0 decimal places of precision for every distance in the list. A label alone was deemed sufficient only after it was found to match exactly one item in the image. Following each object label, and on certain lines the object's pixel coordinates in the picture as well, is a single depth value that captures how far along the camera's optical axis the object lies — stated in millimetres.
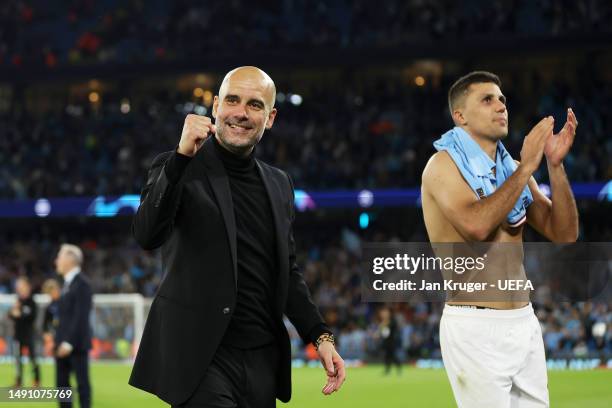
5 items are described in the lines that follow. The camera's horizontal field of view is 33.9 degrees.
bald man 3943
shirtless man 4379
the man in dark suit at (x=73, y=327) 10391
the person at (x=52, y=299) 14691
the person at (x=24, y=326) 15898
